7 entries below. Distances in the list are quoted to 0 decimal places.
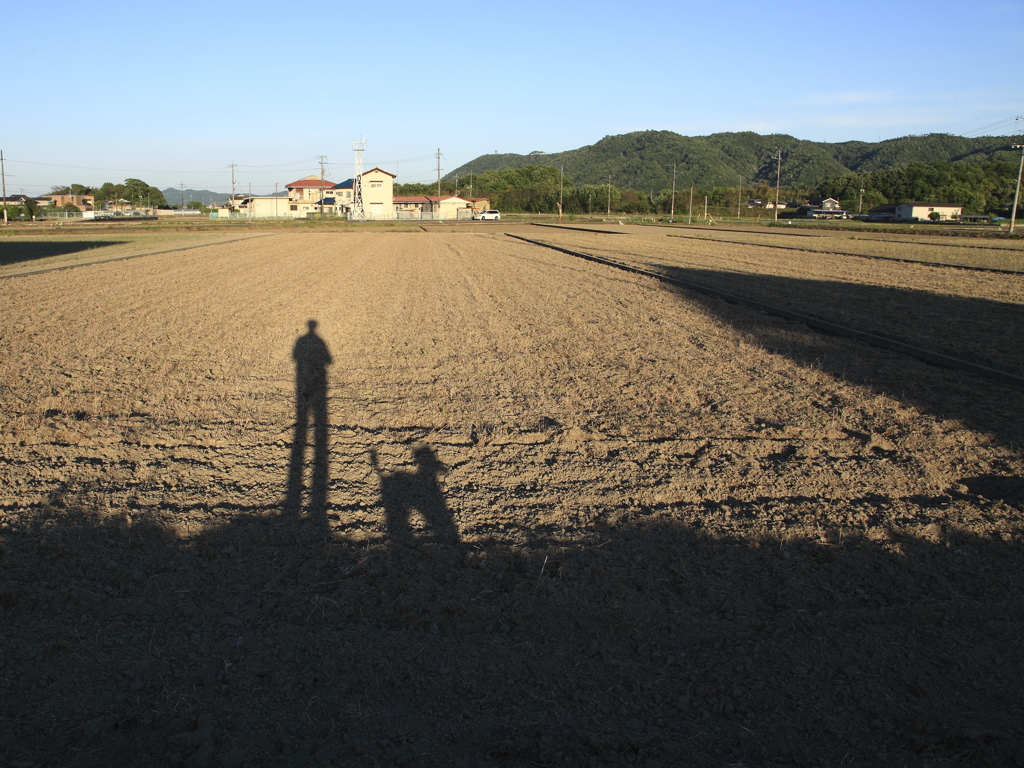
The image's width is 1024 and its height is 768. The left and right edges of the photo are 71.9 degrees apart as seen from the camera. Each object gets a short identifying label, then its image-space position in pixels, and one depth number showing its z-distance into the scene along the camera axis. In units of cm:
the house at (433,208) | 9356
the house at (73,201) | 14410
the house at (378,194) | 8925
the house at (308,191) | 11262
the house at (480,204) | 11514
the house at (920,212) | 9625
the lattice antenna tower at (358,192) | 8625
